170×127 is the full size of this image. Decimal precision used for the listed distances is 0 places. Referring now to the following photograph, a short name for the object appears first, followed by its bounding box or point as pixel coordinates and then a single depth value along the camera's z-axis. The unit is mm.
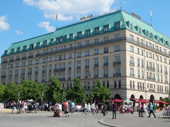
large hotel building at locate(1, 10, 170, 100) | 48330
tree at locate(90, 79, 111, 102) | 45188
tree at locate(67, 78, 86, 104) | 45612
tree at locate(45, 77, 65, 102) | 42073
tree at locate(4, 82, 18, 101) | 53408
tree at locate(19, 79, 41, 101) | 45263
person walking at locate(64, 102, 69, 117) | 21749
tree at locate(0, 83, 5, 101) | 56341
